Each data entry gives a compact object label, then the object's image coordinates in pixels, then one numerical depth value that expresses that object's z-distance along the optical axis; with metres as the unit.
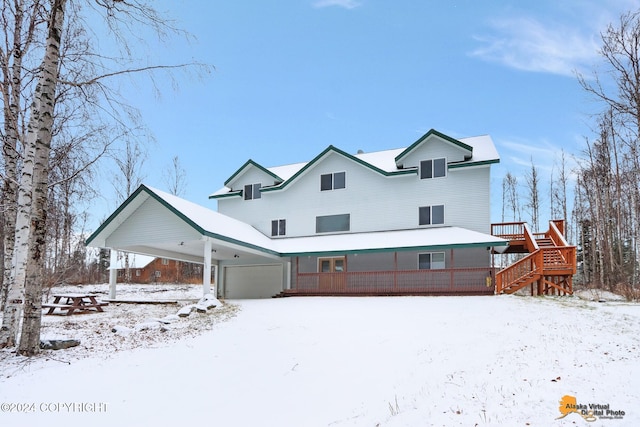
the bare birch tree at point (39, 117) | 8.20
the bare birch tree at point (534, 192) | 40.97
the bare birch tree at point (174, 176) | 41.34
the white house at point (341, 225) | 19.00
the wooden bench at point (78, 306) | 14.83
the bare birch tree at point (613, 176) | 16.95
